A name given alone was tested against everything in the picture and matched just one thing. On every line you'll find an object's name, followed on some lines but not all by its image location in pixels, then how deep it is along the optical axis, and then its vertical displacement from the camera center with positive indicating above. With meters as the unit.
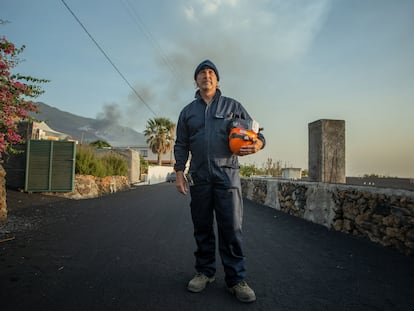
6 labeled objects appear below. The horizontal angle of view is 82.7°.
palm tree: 39.31 +5.43
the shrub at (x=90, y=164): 10.43 +0.03
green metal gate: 8.59 -0.09
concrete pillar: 5.04 +0.49
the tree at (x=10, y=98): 5.41 +1.58
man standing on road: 2.05 -0.09
